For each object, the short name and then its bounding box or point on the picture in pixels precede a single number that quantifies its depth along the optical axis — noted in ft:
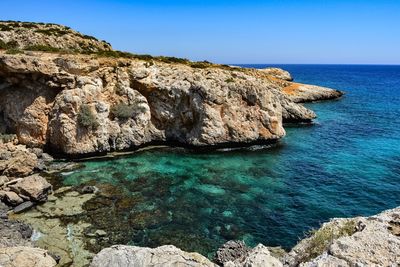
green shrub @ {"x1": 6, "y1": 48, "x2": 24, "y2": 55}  129.49
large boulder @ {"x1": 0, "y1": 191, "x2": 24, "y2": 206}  86.14
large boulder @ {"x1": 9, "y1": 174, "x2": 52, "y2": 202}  87.66
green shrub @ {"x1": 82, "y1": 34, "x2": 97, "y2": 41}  212.19
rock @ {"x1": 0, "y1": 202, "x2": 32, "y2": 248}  68.03
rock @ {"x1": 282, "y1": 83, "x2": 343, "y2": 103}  288.71
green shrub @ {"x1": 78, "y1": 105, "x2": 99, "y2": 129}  122.21
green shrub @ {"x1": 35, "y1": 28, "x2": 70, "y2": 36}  186.91
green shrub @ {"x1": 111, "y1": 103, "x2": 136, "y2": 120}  131.54
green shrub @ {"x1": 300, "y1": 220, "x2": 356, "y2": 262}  33.09
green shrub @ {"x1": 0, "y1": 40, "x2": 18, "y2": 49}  146.81
